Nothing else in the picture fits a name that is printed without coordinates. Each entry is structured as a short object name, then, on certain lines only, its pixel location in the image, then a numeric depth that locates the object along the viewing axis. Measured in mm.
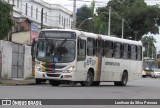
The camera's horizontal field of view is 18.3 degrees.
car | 80500
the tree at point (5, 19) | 41891
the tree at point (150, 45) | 167375
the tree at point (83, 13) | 119806
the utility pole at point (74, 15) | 46225
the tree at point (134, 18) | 91500
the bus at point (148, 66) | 88850
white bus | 29516
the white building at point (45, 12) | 78519
